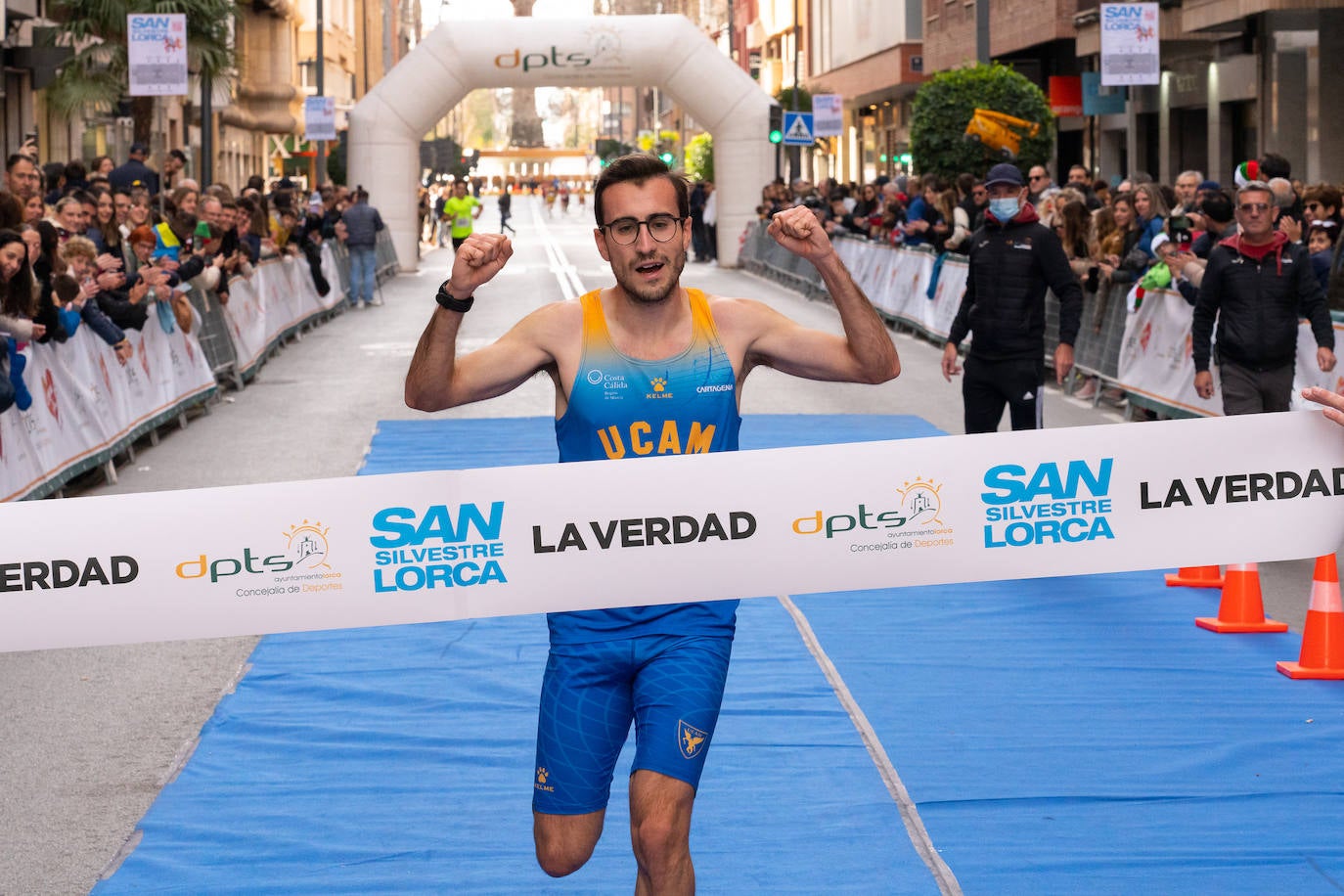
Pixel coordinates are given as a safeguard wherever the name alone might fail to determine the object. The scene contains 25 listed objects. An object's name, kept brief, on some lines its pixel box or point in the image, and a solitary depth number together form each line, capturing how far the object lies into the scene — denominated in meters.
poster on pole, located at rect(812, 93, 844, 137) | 42.78
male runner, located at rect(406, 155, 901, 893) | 4.38
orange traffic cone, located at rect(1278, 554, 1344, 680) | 7.96
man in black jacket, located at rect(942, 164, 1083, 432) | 10.49
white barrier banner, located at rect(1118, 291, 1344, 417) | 14.33
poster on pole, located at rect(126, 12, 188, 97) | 22.23
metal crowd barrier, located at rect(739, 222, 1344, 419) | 14.81
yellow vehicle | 27.78
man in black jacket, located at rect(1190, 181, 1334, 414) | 10.38
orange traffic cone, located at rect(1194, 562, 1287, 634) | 8.95
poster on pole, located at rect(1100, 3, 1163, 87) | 20.98
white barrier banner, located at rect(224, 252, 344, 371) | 20.34
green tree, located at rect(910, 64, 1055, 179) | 29.58
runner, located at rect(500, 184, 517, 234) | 70.62
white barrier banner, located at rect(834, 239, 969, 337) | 22.64
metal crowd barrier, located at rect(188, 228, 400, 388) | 18.26
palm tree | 31.20
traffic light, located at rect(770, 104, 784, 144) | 41.66
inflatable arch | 40.88
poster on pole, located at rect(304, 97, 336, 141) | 46.25
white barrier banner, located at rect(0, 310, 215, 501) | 11.20
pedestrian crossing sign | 40.12
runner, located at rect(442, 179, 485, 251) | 43.88
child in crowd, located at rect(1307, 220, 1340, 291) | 13.78
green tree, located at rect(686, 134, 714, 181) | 62.25
